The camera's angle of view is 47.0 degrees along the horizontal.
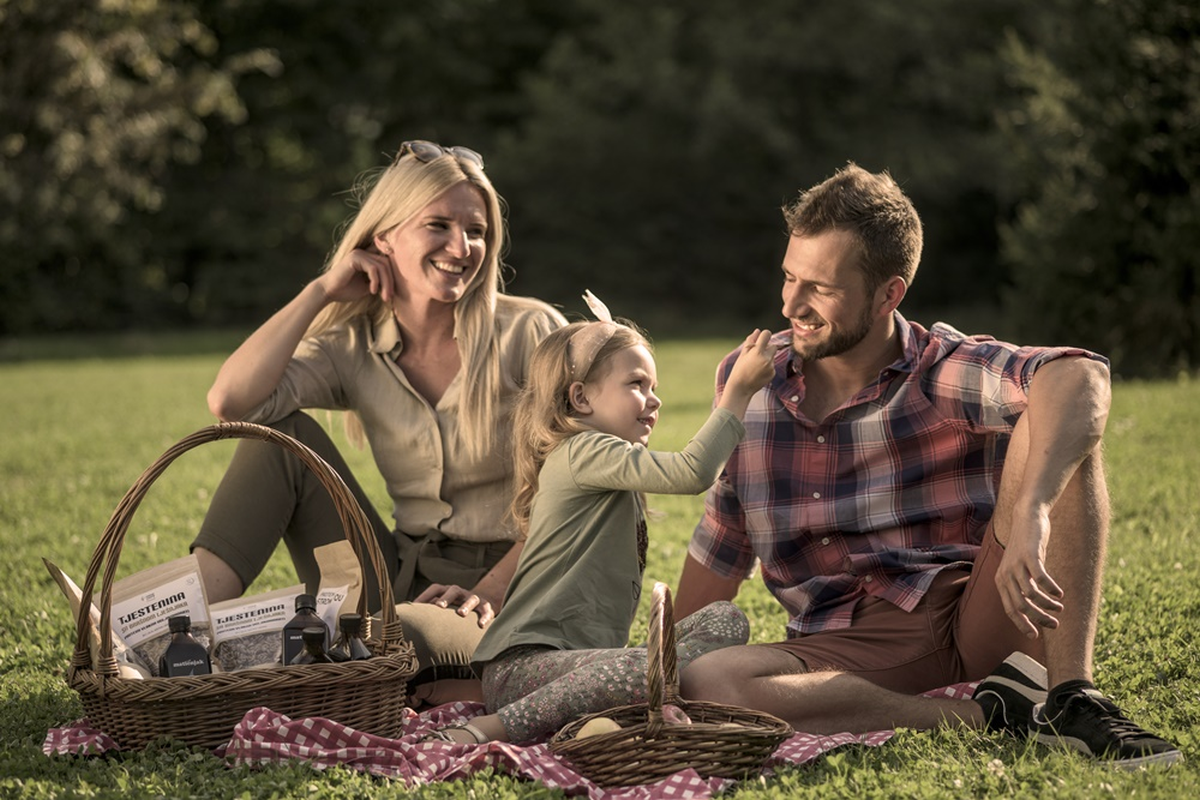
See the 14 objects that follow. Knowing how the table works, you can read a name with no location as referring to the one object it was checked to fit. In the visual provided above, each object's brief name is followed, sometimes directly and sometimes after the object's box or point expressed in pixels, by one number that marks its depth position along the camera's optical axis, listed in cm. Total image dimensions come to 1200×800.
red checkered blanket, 346
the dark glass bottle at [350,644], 378
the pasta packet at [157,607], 392
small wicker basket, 331
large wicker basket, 353
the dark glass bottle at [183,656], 375
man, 363
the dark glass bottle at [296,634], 379
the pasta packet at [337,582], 400
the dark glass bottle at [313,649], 371
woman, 441
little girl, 371
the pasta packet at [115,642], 366
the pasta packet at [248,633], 394
